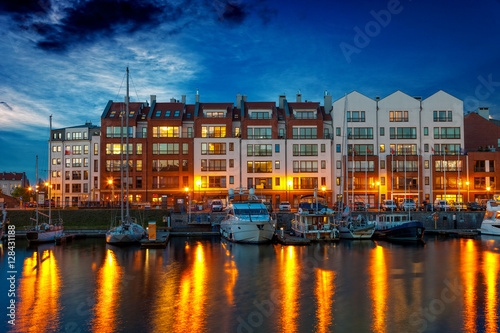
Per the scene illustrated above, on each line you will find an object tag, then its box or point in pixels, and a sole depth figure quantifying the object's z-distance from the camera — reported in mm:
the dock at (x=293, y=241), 47688
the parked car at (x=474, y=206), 65000
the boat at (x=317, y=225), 50281
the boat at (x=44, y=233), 49688
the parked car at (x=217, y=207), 62734
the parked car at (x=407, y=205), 63812
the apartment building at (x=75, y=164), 86312
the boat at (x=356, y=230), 52341
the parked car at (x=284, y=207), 65669
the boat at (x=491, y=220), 57281
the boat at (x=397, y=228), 50719
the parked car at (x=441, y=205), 64056
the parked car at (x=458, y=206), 64050
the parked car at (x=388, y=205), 65500
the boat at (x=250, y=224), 47906
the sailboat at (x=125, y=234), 47562
